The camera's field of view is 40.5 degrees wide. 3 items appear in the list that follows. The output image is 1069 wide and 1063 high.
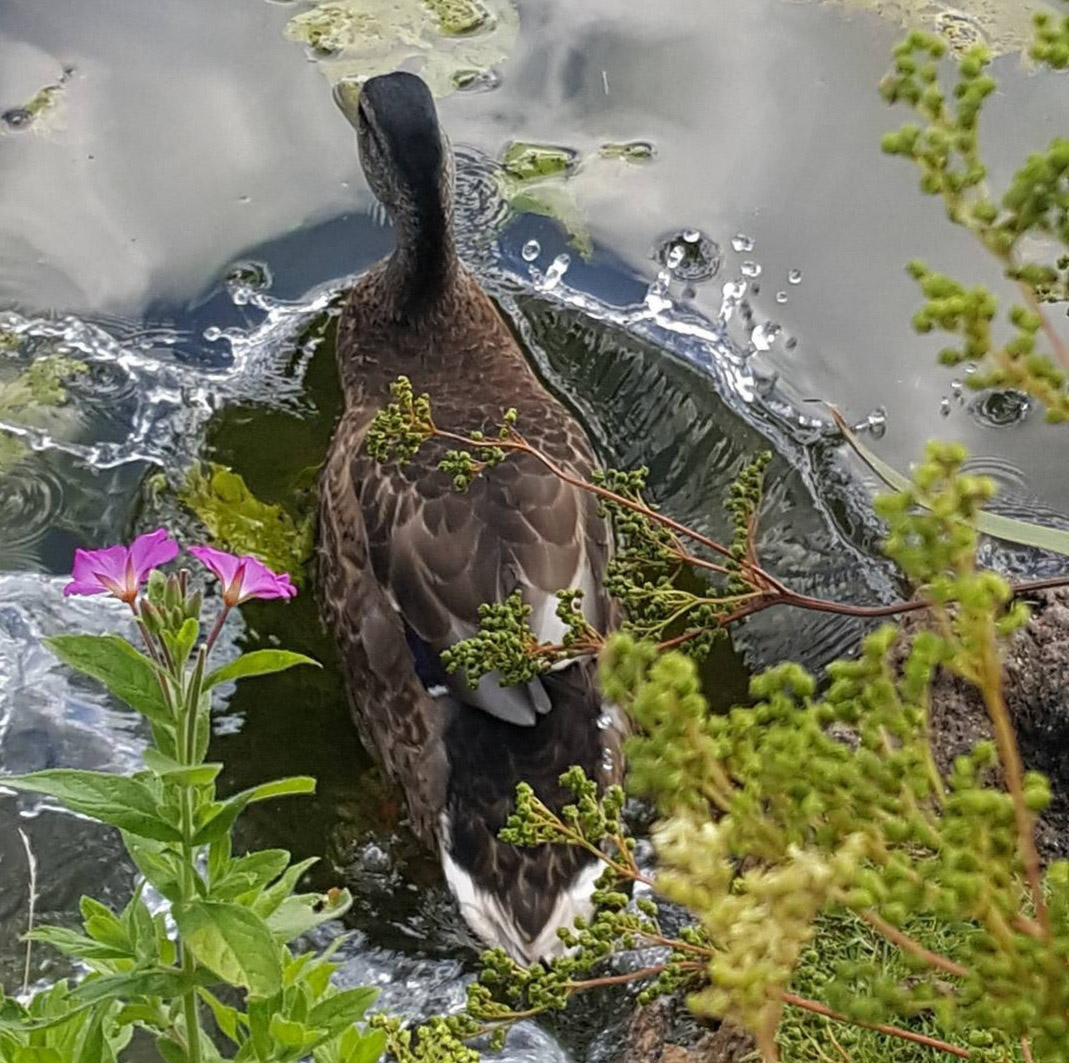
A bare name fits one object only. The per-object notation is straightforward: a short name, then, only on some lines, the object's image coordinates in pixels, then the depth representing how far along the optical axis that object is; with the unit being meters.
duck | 2.89
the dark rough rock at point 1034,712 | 2.75
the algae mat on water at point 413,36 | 4.65
